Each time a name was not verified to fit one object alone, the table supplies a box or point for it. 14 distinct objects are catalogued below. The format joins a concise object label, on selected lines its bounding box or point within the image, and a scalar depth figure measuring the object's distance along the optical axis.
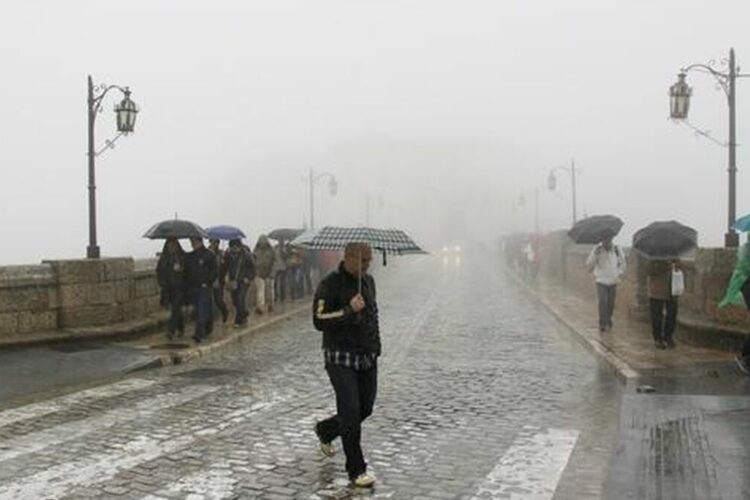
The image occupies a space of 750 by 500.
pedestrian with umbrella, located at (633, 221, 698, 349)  12.36
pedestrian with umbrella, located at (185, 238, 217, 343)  14.07
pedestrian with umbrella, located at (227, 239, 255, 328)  16.52
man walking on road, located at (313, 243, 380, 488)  5.98
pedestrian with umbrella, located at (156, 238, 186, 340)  13.99
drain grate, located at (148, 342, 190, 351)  13.07
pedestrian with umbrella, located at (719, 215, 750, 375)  10.10
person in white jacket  14.38
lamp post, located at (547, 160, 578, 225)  44.88
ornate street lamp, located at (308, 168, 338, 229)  49.96
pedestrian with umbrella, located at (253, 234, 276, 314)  18.94
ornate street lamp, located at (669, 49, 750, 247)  15.37
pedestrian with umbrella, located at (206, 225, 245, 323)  16.00
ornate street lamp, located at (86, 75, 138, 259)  15.28
